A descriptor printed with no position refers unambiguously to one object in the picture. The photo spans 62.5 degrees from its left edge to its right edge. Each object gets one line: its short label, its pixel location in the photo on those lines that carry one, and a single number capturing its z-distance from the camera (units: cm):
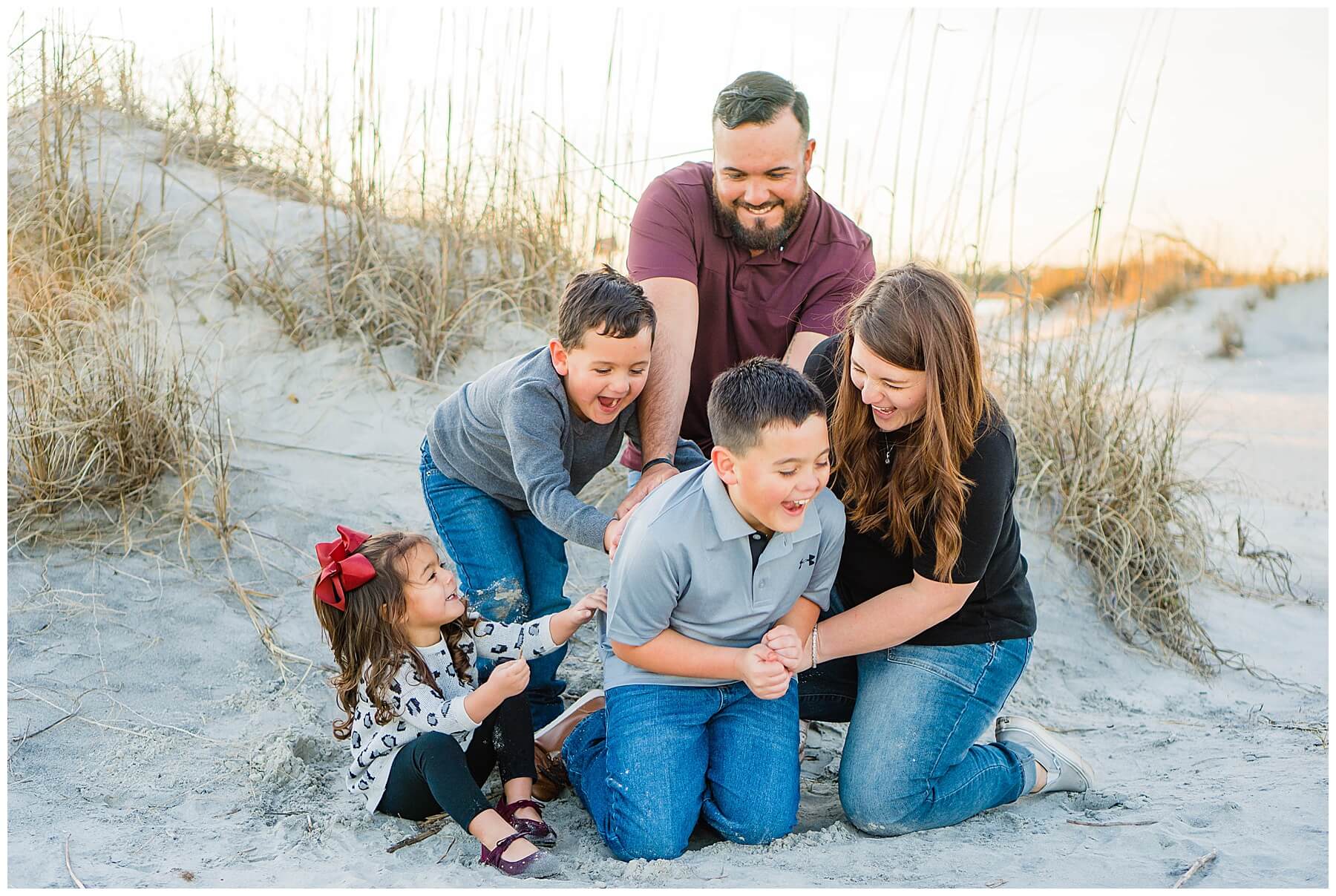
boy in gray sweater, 279
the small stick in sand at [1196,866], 233
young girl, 260
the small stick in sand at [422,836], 262
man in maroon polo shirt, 321
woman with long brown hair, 257
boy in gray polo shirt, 251
